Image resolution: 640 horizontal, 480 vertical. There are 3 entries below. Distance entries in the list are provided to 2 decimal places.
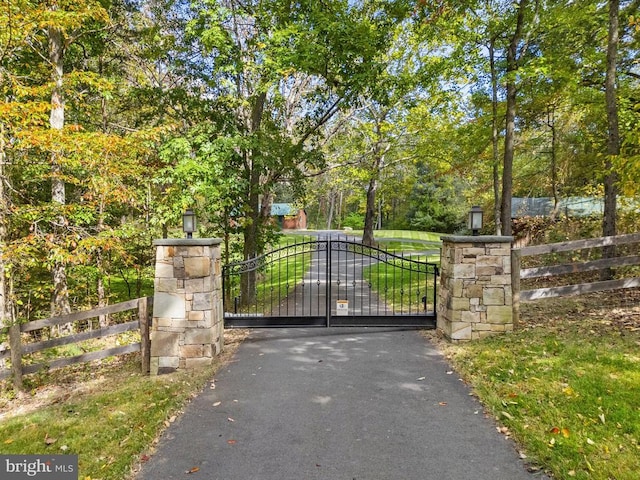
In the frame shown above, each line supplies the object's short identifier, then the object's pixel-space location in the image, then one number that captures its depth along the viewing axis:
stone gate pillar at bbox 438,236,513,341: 5.67
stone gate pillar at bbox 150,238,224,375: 5.14
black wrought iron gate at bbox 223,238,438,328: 6.43
